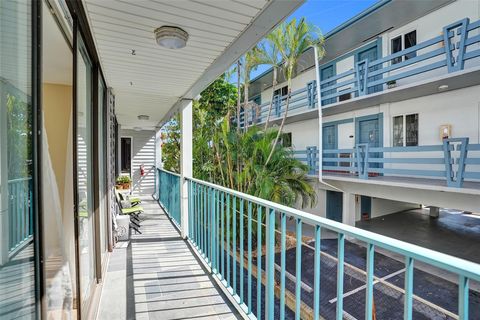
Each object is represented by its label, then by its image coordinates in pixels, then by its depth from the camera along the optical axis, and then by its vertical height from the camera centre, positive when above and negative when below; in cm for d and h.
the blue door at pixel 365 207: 983 -189
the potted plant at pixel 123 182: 819 -78
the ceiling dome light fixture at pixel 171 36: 212 +98
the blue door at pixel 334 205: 1001 -181
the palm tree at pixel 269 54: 667 +266
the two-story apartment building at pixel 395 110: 586 +140
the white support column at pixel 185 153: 422 +6
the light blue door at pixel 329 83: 982 +275
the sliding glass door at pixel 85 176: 181 -15
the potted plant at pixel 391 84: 782 +217
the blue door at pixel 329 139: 980 +68
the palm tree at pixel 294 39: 616 +282
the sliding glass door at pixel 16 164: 77 -2
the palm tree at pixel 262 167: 510 -20
